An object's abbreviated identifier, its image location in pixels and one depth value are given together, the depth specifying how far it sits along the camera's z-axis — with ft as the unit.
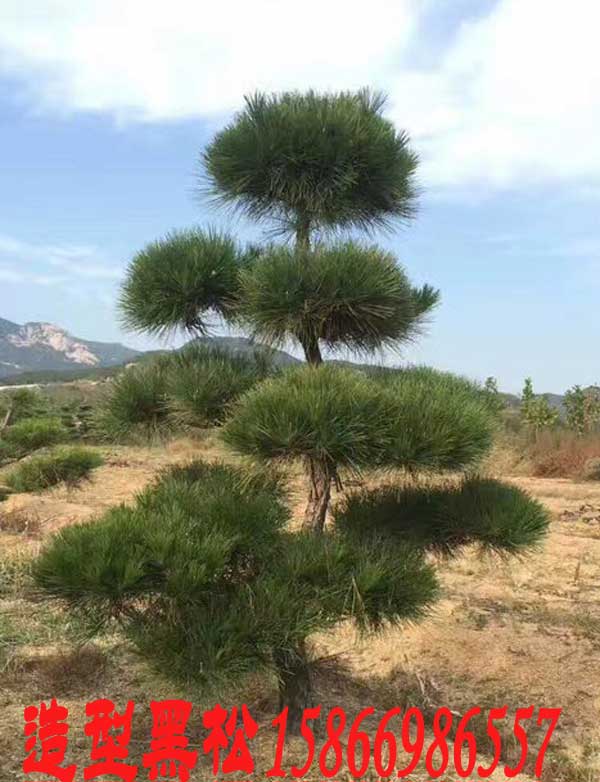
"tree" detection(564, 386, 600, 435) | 54.90
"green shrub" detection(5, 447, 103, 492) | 18.26
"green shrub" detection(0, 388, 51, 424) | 21.24
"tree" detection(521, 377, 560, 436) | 54.44
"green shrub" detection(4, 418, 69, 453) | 17.71
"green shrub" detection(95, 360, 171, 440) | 11.15
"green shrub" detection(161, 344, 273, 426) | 10.28
